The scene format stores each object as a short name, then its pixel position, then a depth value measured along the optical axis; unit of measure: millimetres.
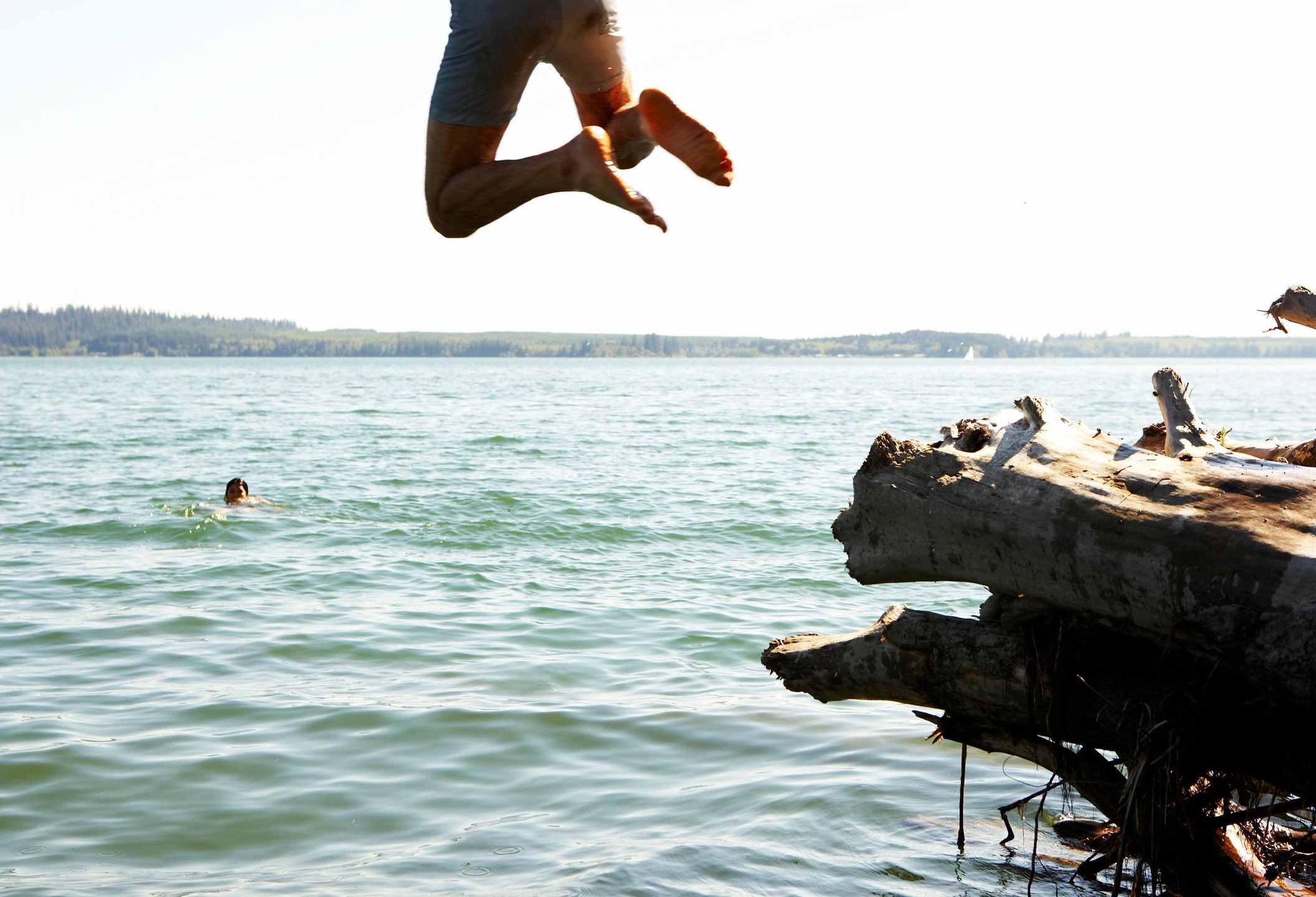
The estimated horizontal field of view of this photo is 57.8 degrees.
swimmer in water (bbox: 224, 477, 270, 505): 20641
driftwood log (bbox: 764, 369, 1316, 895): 3918
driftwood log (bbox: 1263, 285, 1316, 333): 5590
